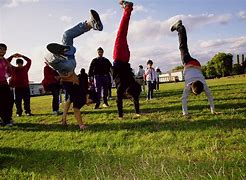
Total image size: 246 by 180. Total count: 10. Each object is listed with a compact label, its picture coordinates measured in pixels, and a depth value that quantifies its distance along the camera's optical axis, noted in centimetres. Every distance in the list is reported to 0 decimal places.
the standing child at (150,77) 908
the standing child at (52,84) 692
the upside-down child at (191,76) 470
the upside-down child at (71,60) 417
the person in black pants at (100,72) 748
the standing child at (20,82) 700
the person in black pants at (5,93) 536
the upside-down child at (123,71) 510
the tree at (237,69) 5895
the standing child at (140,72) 1273
